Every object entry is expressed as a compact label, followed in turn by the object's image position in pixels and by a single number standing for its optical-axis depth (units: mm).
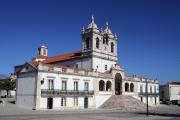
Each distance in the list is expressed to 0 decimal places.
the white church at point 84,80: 30613
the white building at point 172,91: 64152
